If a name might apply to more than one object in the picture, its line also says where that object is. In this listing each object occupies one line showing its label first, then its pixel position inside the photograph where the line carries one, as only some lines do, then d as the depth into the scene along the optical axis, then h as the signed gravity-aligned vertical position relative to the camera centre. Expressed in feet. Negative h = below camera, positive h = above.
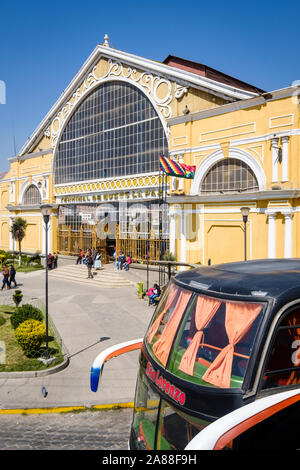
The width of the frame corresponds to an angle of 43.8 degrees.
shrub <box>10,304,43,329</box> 42.22 -9.05
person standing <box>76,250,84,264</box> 95.59 -5.44
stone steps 76.83 -8.89
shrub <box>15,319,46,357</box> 35.24 -9.52
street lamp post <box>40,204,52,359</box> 40.17 +2.81
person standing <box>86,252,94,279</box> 81.05 -6.14
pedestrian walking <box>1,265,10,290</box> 71.20 -7.87
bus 11.03 -4.39
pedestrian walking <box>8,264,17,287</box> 71.70 -7.16
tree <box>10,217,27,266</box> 103.40 +2.36
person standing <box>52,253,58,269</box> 97.68 -6.41
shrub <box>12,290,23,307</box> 53.83 -8.83
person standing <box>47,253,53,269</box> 94.89 -6.31
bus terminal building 60.90 +15.83
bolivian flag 64.85 +12.31
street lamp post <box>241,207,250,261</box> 50.80 +3.49
